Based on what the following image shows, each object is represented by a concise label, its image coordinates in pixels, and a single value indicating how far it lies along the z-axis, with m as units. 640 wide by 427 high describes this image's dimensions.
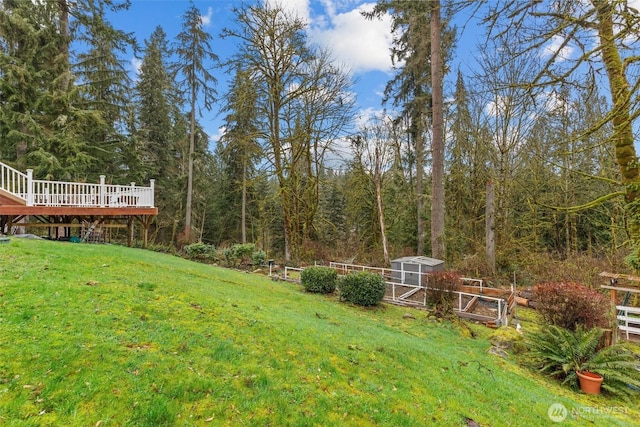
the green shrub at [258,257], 13.53
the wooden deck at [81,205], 9.26
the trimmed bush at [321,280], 9.36
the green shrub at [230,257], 13.49
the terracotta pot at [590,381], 4.36
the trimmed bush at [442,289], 7.60
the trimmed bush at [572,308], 5.39
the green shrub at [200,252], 13.91
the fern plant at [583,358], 4.39
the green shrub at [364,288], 8.05
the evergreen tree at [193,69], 18.14
